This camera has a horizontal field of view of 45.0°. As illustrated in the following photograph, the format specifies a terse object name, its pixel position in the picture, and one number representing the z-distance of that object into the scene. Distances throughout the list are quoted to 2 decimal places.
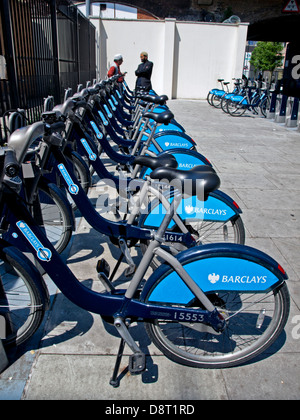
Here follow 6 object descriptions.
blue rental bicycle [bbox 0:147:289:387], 1.83
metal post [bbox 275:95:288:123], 10.89
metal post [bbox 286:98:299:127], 10.05
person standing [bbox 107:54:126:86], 8.71
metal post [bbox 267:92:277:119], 11.48
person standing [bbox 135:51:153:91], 9.60
